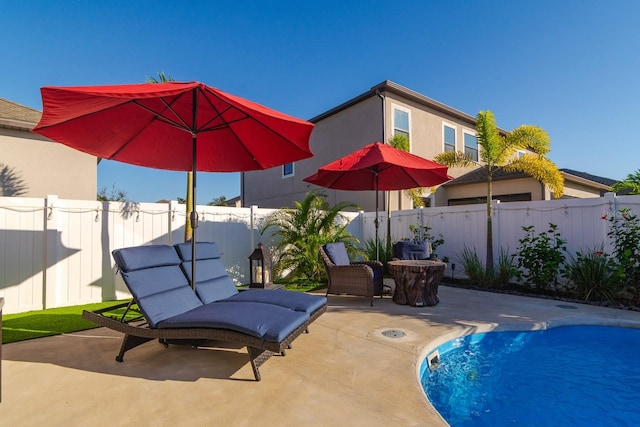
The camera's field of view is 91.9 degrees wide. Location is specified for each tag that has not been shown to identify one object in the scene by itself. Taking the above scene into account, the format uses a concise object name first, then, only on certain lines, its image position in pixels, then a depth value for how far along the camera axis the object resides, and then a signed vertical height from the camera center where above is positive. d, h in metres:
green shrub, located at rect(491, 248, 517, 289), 7.24 -1.19
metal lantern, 6.25 -0.96
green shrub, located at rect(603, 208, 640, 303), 5.55 -0.57
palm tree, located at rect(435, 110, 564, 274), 7.63 +1.77
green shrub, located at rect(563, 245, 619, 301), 5.83 -1.06
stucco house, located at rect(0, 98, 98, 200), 8.79 +1.75
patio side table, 5.61 -1.12
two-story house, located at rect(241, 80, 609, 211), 11.76 +3.43
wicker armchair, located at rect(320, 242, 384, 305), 5.75 -1.02
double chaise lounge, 2.87 -0.96
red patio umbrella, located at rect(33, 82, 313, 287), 2.85 +1.15
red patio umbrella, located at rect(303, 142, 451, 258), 5.77 +1.05
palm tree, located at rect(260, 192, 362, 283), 8.02 -0.40
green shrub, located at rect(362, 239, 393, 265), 8.67 -0.89
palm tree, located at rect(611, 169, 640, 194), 7.66 +1.05
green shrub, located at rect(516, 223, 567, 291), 6.55 -0.81
